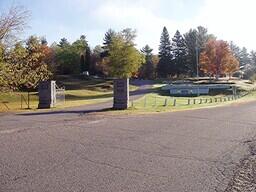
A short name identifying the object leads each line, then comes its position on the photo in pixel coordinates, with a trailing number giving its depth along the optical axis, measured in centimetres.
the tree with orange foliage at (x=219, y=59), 4896
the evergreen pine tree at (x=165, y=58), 6140
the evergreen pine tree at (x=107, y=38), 6815
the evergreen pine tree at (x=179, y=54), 6246
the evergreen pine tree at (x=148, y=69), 6750
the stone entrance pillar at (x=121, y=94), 1562
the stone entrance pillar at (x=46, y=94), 1661
